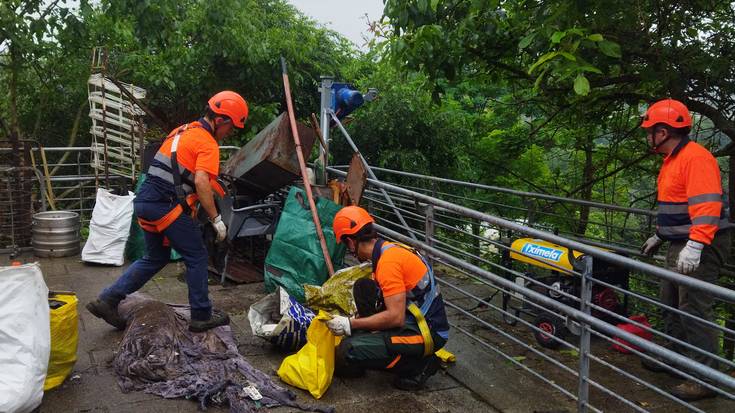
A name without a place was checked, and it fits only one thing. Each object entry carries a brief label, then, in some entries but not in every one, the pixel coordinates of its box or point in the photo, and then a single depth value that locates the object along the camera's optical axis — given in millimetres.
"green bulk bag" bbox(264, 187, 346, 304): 5598
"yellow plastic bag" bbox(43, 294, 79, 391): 3814
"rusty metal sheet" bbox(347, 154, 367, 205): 5828
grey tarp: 3857
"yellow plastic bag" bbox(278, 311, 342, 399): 3996
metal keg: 7336
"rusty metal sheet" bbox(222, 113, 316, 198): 6148
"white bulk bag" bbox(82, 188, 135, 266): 7008
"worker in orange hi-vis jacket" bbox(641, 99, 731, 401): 4082
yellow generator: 5059
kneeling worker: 3932
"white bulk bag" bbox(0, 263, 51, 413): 3236
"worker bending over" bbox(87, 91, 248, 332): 4637
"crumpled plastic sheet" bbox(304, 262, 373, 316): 4504
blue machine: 7137
